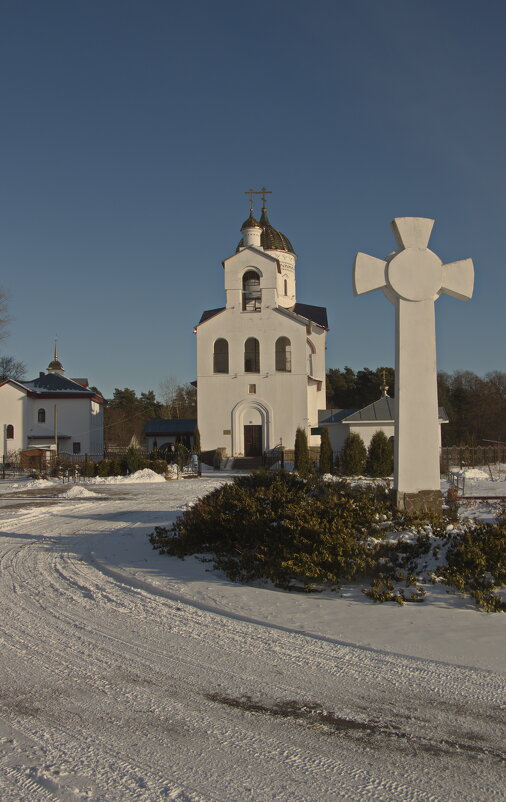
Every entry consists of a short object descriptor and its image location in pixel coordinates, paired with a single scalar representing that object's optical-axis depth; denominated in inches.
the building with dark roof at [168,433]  1900.8
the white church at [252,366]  1624.0
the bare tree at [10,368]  3009.4
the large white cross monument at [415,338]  388.8
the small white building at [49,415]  1909.4
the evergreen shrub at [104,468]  1366.9
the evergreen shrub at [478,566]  281.9
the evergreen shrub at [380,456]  1278.3
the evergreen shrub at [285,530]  304.3
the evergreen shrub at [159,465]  1360.7
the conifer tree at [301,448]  1467.8
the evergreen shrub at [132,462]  1363.2
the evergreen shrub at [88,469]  1348.4
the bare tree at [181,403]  3216.0
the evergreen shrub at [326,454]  1369.3
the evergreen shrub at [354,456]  1320.1
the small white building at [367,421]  1445.6
